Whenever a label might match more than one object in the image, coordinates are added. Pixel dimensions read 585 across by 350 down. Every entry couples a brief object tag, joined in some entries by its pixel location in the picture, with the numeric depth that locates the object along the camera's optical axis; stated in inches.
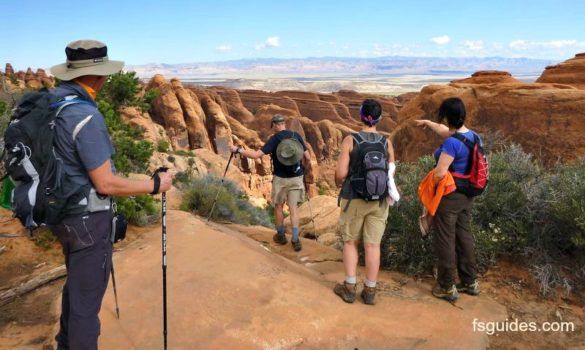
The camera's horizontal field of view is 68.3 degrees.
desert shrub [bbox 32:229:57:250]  241.0
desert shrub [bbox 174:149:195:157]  1057.9
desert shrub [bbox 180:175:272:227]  374.6
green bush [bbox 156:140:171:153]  1000.6
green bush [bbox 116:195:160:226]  268.5
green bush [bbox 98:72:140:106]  611.1
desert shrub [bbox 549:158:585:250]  193.2
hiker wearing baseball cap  262.7
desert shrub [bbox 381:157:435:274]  215.6
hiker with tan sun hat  109.1
